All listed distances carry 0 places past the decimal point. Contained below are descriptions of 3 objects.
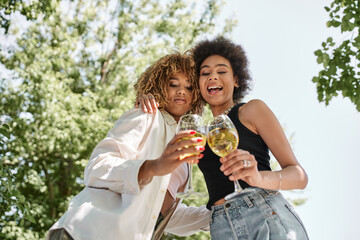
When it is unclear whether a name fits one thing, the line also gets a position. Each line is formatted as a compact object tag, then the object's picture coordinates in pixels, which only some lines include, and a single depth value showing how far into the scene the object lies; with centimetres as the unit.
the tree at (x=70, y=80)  910
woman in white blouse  212
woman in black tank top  214
